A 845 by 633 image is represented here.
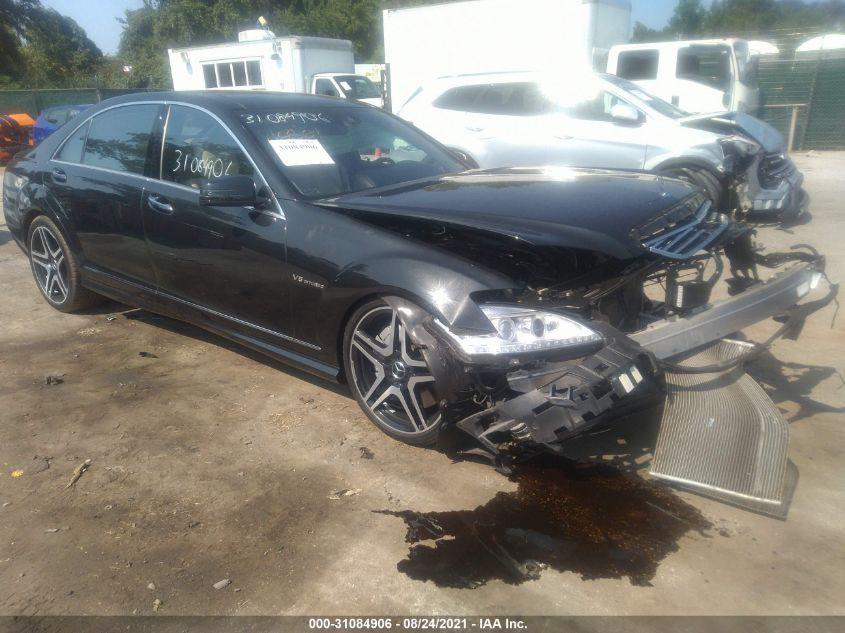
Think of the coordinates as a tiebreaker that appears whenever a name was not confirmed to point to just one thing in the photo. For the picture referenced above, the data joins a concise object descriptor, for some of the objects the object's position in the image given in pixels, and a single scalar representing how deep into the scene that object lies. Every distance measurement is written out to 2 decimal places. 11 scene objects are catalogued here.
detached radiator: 2.83
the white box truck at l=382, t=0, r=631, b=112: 12.18
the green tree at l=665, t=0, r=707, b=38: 47.94
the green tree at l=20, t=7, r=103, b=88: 40.53
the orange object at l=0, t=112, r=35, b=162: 17.25
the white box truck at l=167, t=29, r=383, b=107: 16.83
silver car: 7.84
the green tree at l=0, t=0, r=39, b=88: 36.97
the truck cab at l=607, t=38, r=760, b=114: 13.02
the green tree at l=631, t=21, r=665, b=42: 42.53
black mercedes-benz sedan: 2.78
